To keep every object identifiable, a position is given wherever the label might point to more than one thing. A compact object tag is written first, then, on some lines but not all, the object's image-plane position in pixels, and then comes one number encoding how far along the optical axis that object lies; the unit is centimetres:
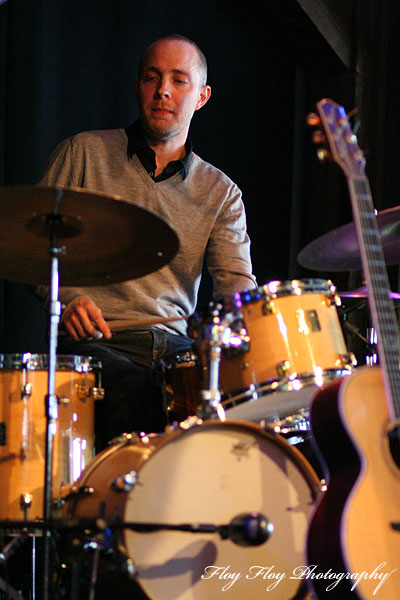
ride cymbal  387
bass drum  378
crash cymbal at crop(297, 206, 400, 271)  443
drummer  465
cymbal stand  391
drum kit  378
